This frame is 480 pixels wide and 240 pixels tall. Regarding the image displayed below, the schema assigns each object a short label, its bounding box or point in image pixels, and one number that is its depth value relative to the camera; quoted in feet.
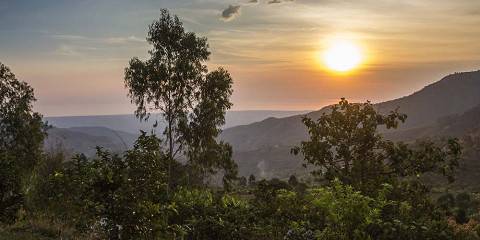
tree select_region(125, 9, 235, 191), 113.09
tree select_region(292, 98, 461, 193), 64.13
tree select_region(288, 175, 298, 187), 238.27
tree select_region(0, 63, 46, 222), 132.67
